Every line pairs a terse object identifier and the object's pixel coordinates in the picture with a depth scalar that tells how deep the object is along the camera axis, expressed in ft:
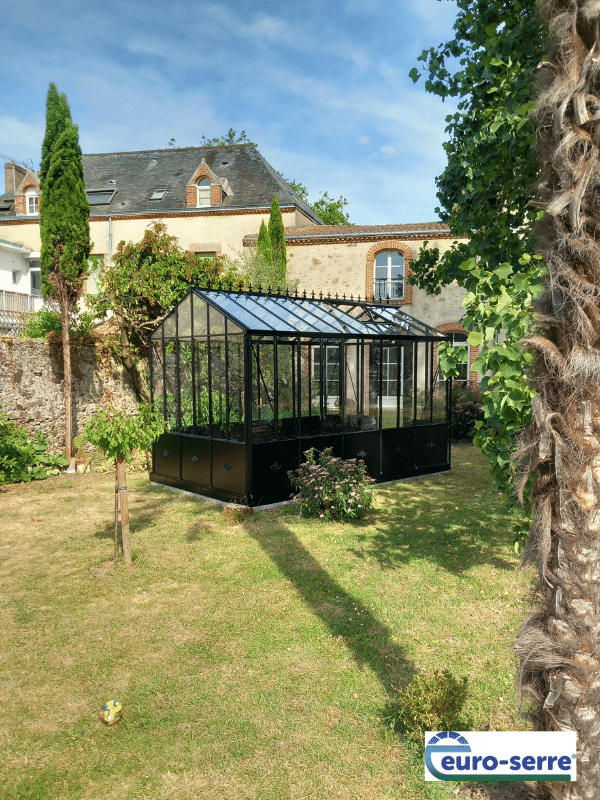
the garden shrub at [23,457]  36.60
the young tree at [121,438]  21.97
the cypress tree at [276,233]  72.08
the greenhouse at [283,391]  31.63
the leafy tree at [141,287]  43.50
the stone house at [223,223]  70.85
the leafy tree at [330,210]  128.47
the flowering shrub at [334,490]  28.68
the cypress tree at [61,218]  40.22
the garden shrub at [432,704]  11.66
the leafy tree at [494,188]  10.41
